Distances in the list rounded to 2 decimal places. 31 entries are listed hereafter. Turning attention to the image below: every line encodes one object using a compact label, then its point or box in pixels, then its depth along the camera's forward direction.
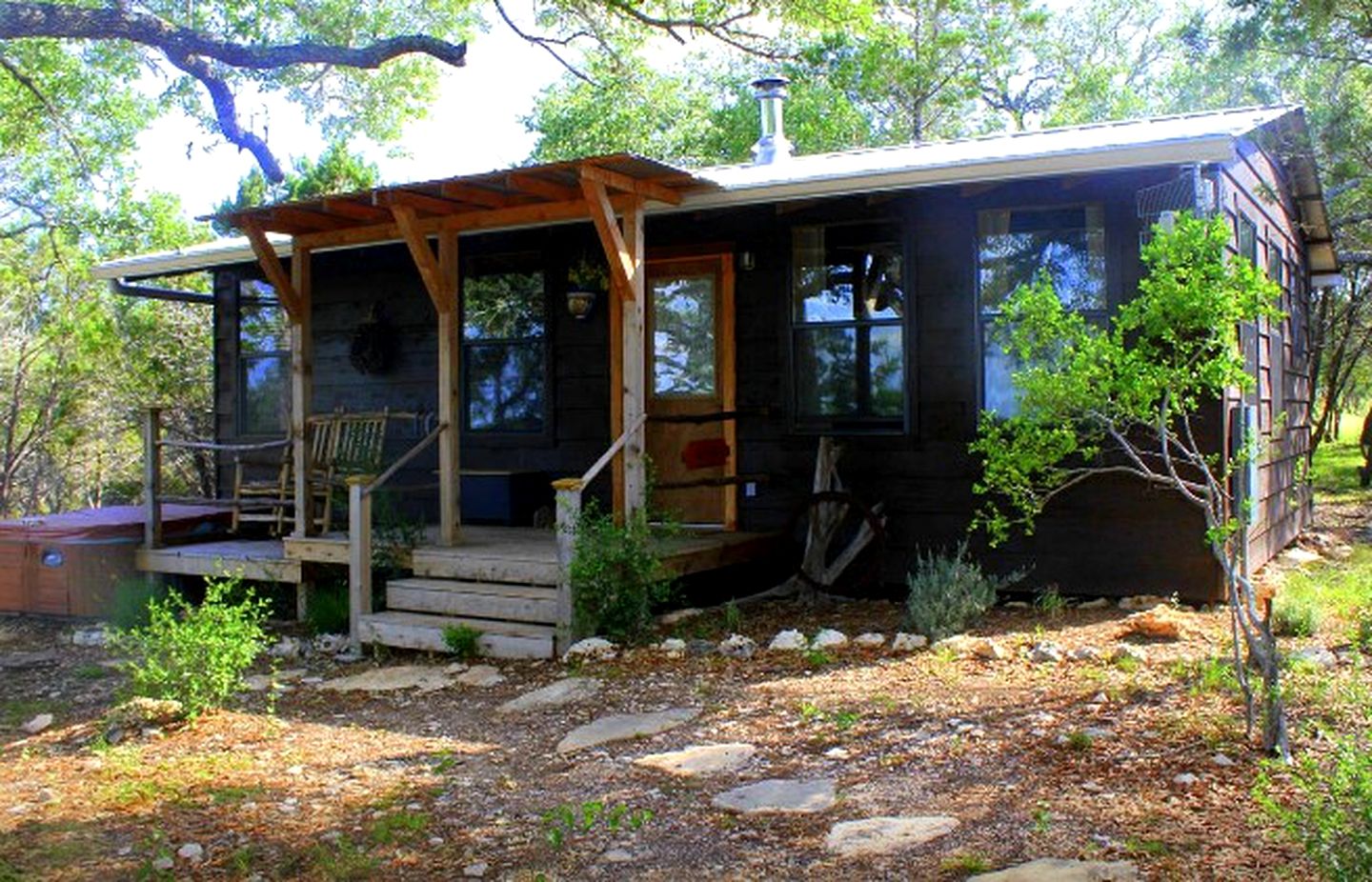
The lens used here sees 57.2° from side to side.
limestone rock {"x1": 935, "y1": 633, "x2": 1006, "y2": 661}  6.04
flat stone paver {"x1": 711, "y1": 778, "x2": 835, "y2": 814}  4.05
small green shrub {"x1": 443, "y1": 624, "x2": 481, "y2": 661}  6.91
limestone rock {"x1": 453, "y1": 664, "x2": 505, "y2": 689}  6.43
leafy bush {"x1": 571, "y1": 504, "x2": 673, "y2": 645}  6.66
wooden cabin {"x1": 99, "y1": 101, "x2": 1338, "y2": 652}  7.19
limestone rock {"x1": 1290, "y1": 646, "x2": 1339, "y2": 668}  5.32
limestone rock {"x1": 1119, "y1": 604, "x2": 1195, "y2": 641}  6.23
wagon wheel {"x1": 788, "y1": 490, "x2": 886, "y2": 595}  7.87
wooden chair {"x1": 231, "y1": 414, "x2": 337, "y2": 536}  8.96
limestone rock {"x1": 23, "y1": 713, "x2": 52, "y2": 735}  5.81
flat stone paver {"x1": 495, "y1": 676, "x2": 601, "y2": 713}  5.80
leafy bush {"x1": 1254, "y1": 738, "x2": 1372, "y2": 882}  2.77
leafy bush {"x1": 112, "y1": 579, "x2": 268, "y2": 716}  5.66
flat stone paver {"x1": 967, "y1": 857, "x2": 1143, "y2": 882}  3.21
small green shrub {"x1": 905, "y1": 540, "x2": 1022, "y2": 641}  6.55
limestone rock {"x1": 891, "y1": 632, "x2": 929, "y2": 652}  6.30
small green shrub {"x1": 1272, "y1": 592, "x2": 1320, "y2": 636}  6.09
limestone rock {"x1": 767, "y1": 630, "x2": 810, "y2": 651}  6.52
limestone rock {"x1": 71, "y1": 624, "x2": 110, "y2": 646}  8.22
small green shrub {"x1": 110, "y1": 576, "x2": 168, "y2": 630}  8.58
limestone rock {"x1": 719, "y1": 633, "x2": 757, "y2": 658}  6.46
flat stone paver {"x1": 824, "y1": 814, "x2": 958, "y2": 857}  3.61
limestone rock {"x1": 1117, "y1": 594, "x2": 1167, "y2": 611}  7.22
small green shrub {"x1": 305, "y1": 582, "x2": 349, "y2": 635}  8.04
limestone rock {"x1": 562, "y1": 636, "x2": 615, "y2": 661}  6.52
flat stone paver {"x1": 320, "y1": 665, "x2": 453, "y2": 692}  6.49
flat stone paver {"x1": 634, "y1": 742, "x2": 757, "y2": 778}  4.56
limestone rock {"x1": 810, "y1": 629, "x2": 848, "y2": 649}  6.50
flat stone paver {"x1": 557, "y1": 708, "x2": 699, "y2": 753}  5.11
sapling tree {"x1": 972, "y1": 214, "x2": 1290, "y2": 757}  4.40
